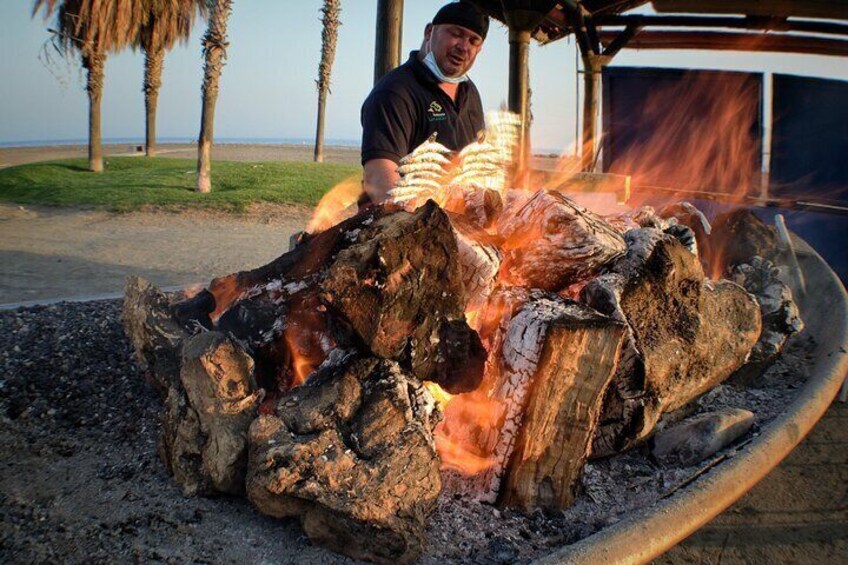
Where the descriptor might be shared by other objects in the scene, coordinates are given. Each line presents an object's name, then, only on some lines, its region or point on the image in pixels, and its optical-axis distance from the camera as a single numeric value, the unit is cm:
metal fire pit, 133
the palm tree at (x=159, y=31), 1980
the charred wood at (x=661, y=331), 200
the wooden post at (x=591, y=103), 804
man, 333
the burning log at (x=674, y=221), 287
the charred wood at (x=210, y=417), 171
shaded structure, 521
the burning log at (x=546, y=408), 175
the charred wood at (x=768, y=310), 261
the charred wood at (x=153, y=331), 219
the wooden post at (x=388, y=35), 443
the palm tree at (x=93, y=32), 1648
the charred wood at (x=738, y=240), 333
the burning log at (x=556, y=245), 218
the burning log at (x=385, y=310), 173
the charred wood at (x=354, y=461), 152
